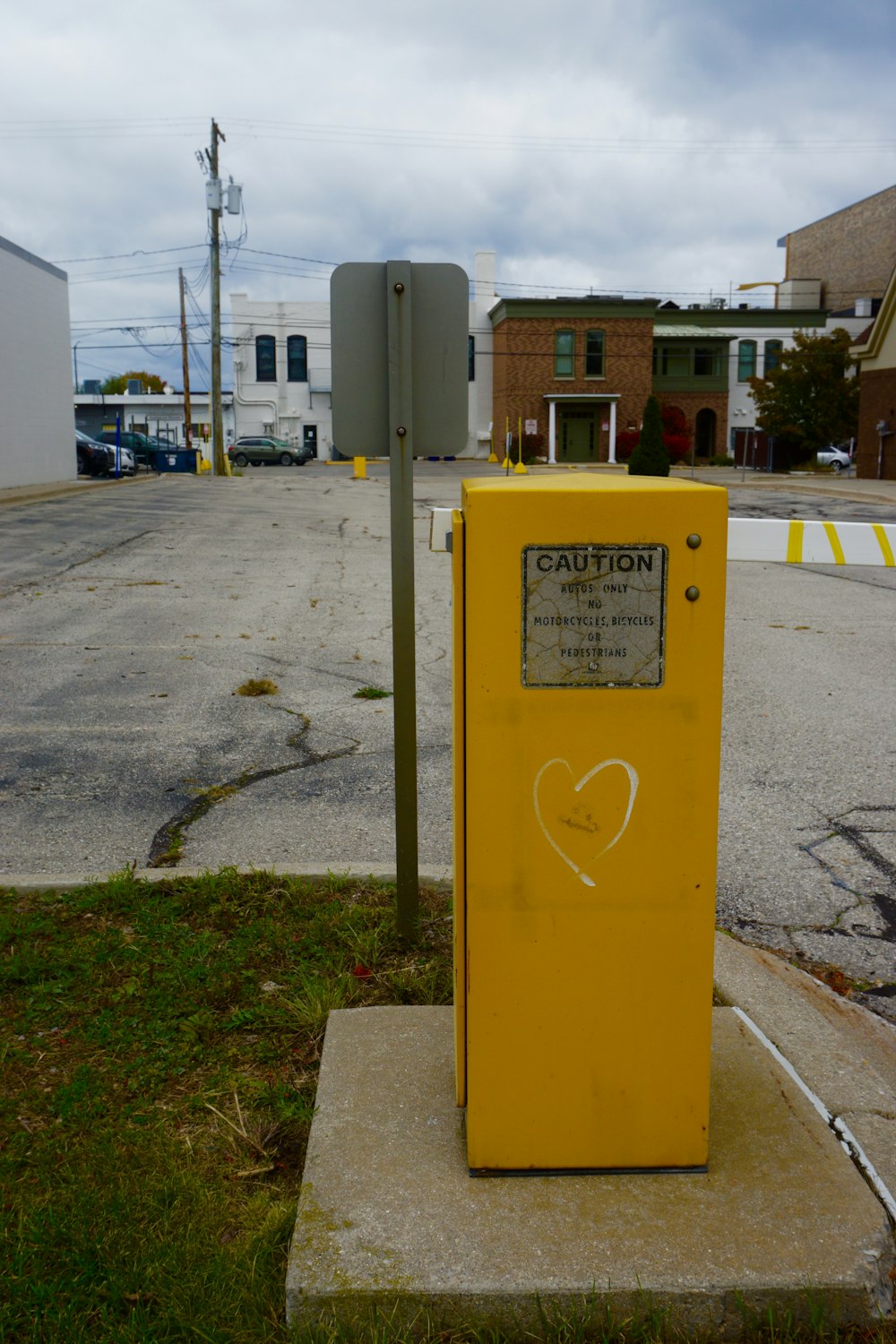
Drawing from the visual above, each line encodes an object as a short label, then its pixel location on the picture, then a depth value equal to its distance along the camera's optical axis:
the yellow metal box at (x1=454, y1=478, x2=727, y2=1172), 2.36
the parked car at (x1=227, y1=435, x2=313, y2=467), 60.56
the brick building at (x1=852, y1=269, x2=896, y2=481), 42.53
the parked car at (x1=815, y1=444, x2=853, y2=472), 55.37
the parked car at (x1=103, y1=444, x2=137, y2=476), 40.62
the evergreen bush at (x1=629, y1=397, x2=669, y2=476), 29.77
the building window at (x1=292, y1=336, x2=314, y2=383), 66.75
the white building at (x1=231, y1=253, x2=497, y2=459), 66.50
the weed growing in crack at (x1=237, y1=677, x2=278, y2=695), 8.10
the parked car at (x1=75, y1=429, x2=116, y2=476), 39.12
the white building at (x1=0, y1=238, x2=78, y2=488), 30.00
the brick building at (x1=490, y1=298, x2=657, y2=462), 59.19
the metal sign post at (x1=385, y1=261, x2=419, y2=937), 3.54
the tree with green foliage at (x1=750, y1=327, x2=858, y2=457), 52.53
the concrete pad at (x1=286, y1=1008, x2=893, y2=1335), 2.29
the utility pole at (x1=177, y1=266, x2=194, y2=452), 60.14
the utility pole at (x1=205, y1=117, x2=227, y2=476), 42.81
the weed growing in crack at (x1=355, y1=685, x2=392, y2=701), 7.98
